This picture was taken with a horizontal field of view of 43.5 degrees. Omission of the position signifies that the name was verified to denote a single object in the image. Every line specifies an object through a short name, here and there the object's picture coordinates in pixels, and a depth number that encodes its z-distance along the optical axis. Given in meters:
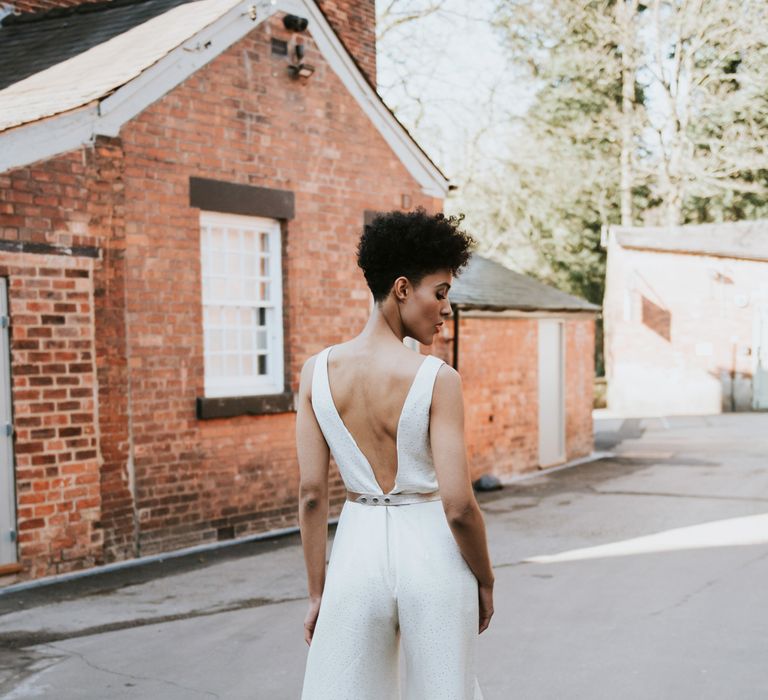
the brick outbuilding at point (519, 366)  13.48
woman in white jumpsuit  2.72
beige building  25.73
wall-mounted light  10.22
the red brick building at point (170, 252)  7.83
